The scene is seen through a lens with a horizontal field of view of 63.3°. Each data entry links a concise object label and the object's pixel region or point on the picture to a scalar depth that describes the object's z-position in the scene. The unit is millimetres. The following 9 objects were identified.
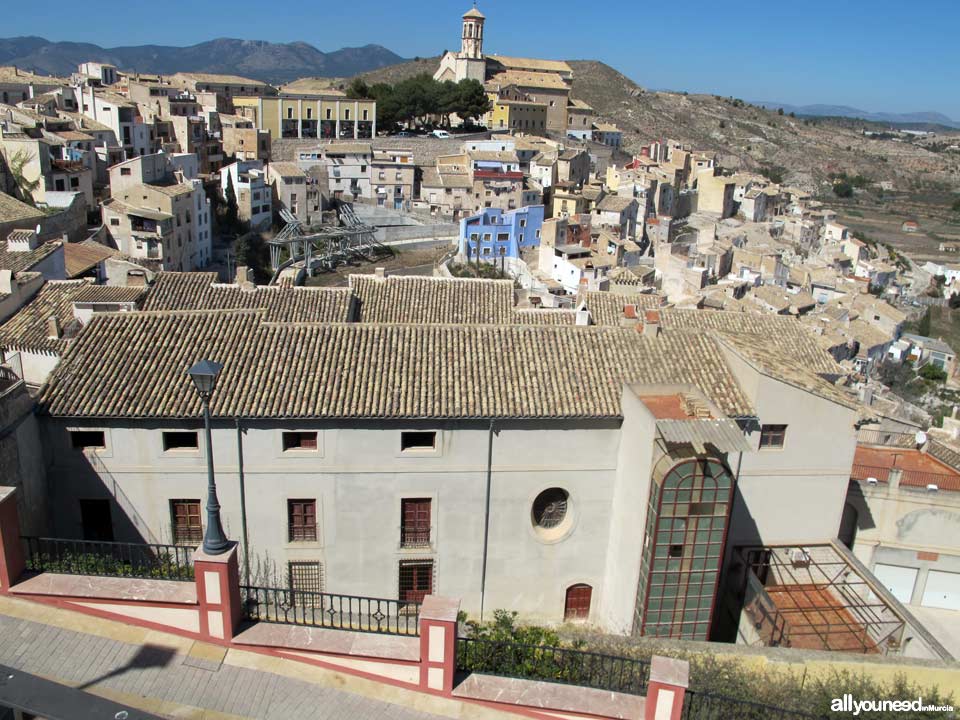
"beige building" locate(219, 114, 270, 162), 77625
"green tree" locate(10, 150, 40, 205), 49466
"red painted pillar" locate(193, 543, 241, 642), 9969
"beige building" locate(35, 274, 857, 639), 16062
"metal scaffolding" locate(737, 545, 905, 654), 15227
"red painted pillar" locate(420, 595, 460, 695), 9438
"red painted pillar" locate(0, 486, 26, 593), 10469
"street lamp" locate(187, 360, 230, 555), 10031
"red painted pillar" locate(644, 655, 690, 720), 9141
